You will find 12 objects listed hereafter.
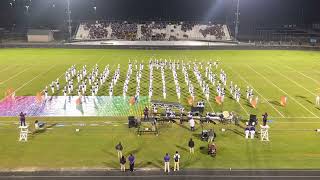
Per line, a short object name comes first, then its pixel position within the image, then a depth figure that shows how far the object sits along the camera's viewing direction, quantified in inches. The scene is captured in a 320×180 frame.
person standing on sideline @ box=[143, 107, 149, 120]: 1058.4
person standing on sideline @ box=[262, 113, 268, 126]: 997.8
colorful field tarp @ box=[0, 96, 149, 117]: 1180.5
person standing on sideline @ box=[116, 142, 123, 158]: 837.2
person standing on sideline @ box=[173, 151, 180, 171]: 775.1
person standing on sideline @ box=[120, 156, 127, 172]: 768.9
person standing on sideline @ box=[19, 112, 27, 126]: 977.5
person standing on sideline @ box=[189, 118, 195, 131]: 1018.5
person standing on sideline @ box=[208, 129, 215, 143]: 941.2
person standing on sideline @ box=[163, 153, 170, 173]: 779.3
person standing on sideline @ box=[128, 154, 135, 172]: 772.0
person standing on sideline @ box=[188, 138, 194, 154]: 866.1
